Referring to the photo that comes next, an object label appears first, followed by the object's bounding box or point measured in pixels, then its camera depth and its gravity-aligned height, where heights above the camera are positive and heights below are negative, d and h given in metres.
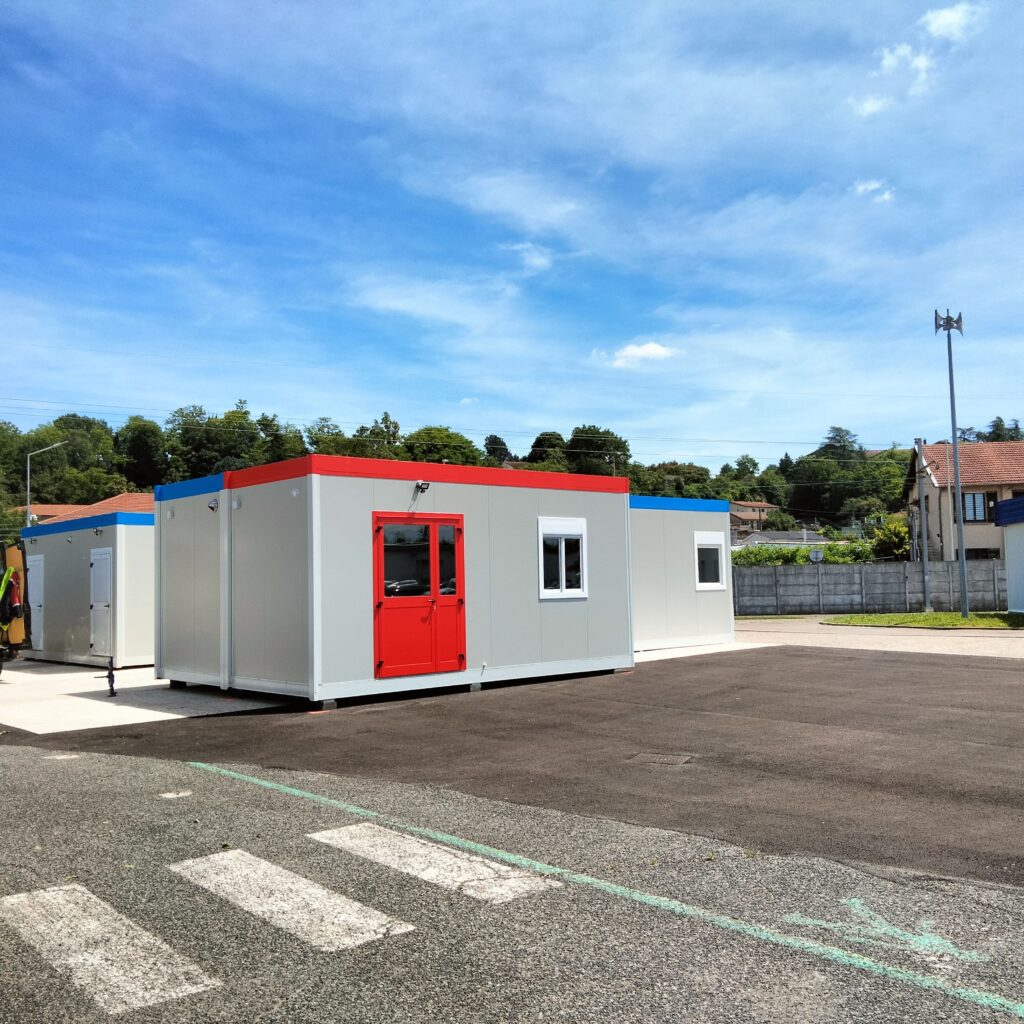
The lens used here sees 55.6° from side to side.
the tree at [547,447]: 102.94 +13.04
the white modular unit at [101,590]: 18.61 -0.28
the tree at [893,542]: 49.34 +0.76
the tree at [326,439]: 79.56 +11.26
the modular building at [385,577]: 12.13 -0.11
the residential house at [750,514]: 121.50 +6.20
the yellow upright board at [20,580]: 17.20 -0.03
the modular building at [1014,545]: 28.94 +0.28
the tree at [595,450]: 96.38 +11.72
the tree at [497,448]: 120.43 +15.14
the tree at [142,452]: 101.12 +12.94
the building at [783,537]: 87.31 +2.15
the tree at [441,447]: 86.19 +11.11
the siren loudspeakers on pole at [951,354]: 30.17 +6.24
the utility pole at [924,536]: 33.70 +0.70
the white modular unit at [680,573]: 19.66 -0.23
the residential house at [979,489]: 47.28 +3.24
